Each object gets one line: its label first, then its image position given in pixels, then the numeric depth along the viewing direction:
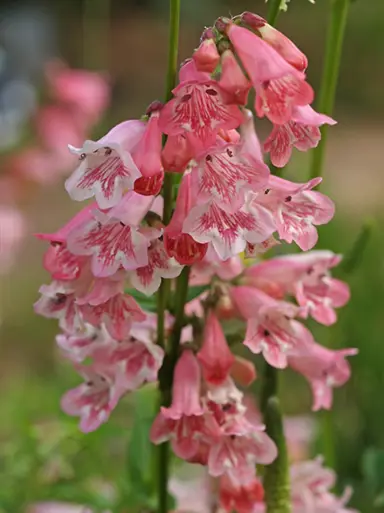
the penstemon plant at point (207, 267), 0.43
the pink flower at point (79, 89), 1.11
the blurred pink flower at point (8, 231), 1.08
